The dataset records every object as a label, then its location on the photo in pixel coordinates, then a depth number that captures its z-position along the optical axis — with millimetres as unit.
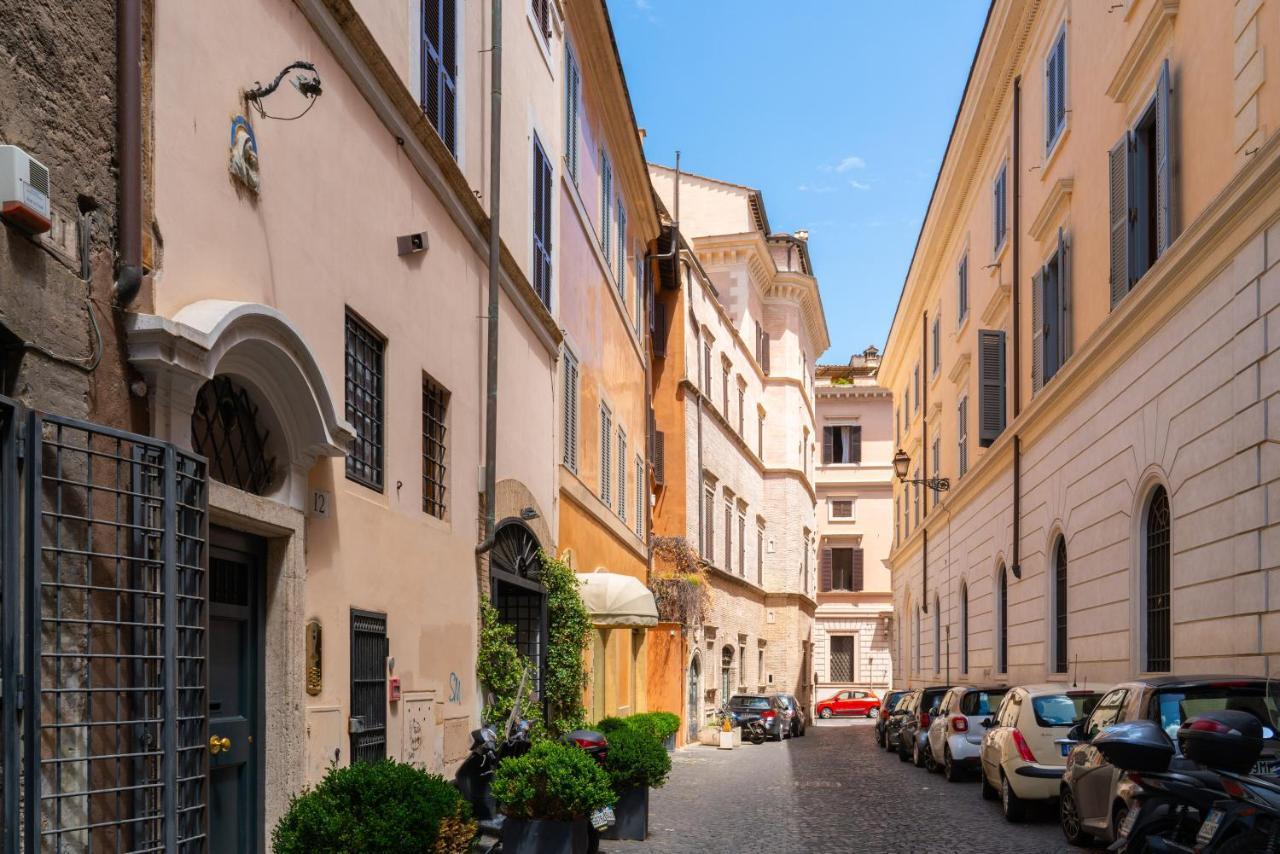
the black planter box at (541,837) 10172
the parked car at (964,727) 21250
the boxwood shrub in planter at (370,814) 7367
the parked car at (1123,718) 9977
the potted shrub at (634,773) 13109
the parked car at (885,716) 32156
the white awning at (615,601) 18672
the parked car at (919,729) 24594
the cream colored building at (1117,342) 12656
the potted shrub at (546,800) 10148
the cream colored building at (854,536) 62844
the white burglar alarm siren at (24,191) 5328
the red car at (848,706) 56344
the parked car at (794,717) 38500
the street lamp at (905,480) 34438
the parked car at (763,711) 35281
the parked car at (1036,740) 14906
